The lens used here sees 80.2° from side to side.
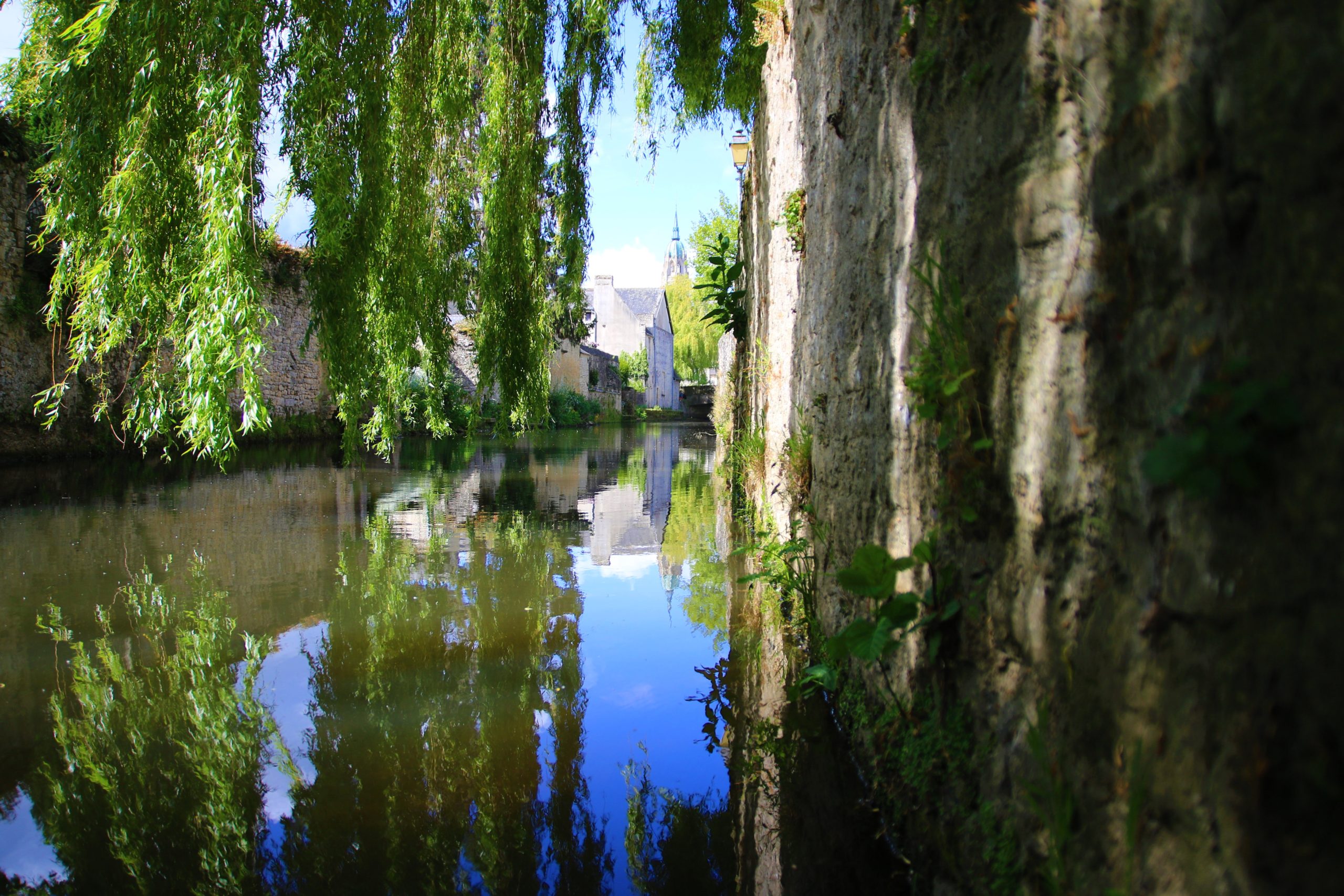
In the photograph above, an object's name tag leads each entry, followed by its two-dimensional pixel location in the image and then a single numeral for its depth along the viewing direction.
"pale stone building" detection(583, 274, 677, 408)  44.38
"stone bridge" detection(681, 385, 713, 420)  43.16
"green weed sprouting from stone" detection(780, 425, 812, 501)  3.92
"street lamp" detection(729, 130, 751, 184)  9.90
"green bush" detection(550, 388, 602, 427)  25.42
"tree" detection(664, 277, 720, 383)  38.69
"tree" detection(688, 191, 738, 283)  22.65
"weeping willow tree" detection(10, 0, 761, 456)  3.21
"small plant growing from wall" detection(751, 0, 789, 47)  4.85
